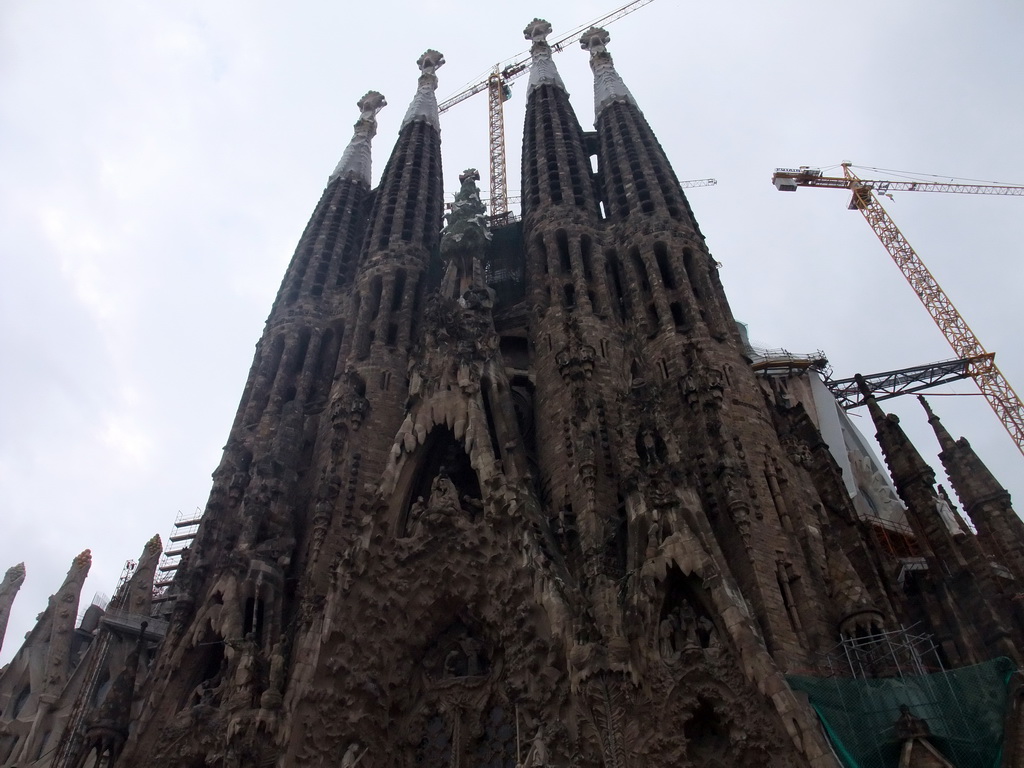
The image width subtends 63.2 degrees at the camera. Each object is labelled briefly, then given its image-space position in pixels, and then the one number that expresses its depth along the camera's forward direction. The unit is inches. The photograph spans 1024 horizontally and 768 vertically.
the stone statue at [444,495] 658.8
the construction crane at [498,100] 1817.5
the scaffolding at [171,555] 1406.6
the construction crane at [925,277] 1487.2
